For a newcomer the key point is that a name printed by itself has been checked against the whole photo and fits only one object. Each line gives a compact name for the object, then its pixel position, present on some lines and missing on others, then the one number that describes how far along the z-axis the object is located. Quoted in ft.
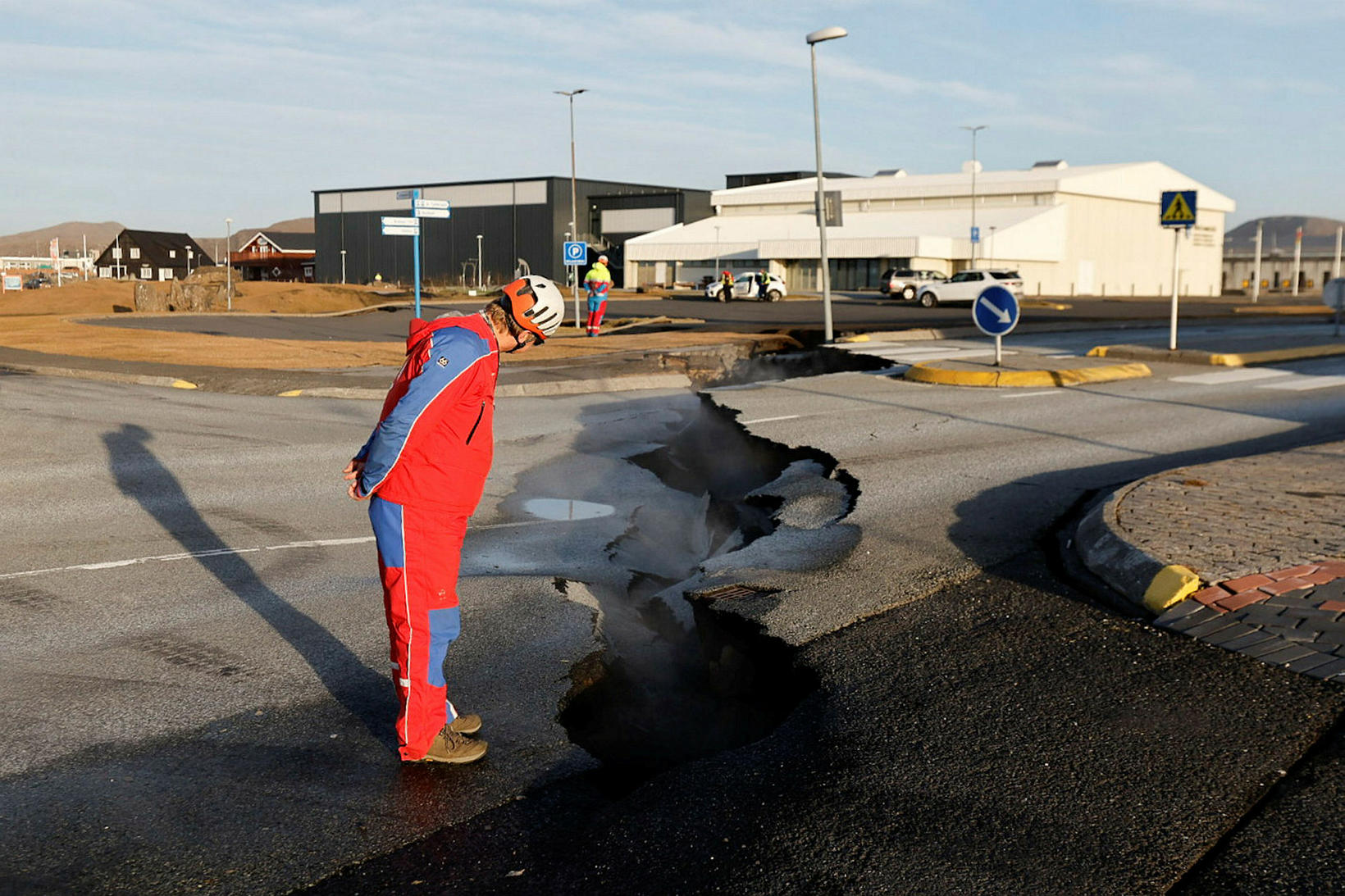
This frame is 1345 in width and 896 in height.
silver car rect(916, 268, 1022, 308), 159.74
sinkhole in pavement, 15.10
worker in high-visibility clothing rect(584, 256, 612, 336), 82.94
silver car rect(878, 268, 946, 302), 181.88
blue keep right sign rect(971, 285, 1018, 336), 51.75
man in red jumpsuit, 12.97
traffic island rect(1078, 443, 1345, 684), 16.71
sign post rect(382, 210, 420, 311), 68.40
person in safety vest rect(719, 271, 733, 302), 166.09
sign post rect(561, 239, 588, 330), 91.20
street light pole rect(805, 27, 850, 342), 76.28
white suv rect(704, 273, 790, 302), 170.40
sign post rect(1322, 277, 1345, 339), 80.69
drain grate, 19.89
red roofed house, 367.66
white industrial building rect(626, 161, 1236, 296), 224.94
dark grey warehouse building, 284.20
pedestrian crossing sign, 56.70
